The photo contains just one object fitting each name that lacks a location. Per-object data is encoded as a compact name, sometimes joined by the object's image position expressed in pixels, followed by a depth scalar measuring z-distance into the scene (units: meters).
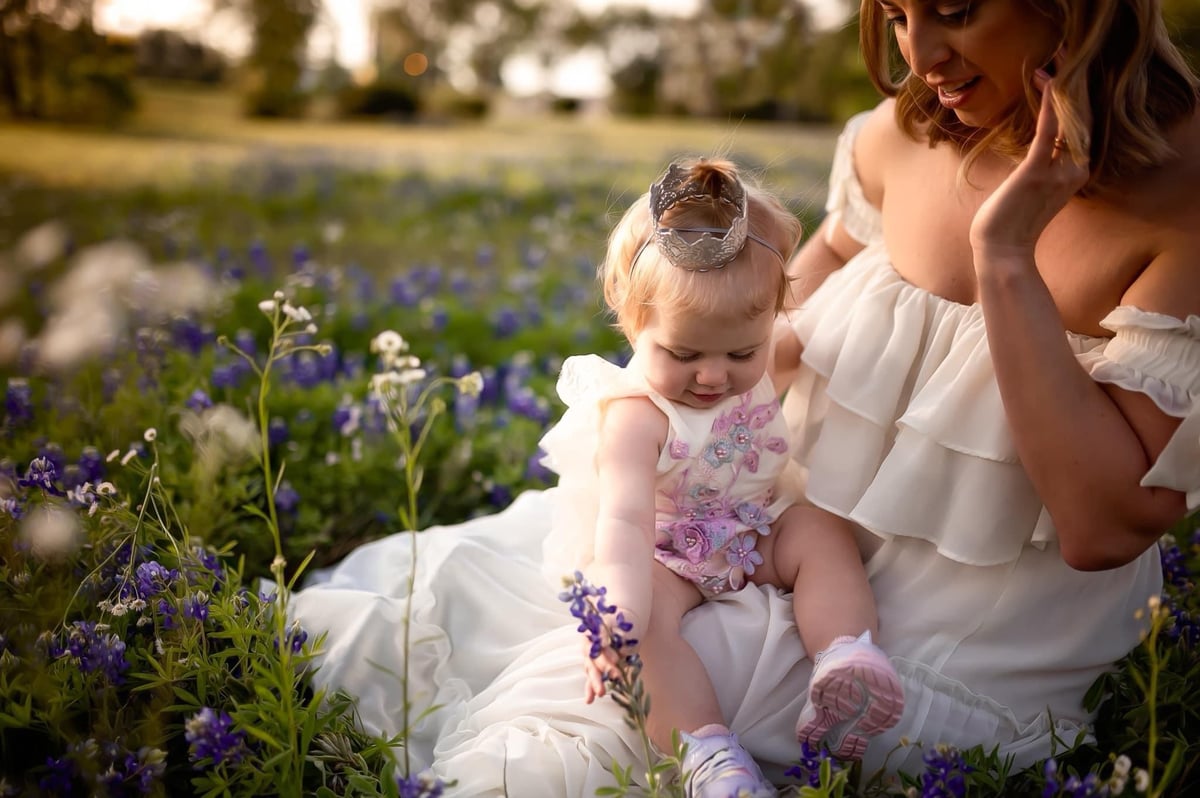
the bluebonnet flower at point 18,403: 2.79
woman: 1.76
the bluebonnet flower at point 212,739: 1.62
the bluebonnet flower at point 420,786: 1.50
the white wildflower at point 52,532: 1.91
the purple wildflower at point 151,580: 1.91
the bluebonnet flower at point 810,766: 1.74
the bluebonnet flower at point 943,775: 1.68
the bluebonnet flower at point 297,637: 1.94
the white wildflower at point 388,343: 1.59
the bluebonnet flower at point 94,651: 1.79
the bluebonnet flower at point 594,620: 1.62
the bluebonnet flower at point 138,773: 1.60
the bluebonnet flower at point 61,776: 1.64
